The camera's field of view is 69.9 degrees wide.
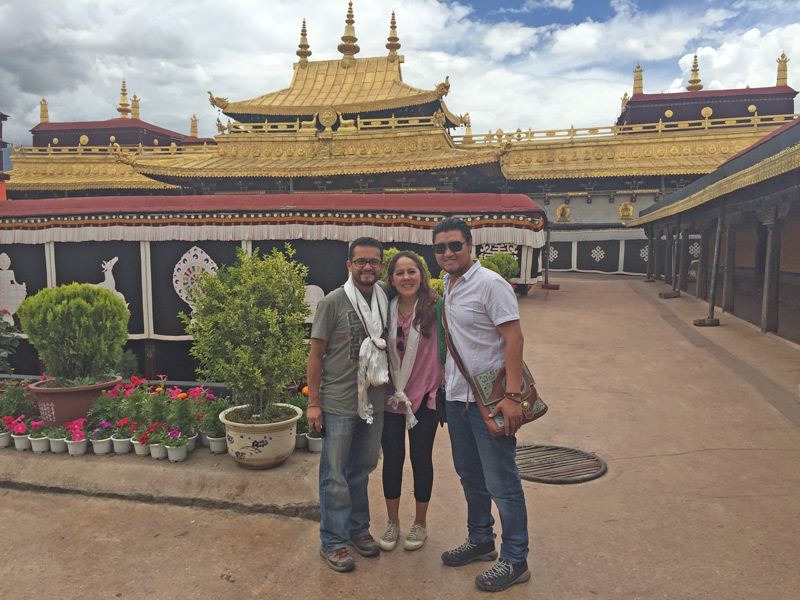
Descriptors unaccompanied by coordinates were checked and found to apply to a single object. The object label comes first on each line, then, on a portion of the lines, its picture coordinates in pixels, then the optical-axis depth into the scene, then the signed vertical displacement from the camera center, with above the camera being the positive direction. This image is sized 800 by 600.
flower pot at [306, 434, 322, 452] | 5.16 -1.77
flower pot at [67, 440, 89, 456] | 5.17 -1.80
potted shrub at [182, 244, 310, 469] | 4.70 -0.83
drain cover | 4.88 -1.94
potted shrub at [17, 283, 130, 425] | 5.68 -0.98
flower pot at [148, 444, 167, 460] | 5.02 -1.78
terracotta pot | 5.64 -1.54
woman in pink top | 3.52 -0.82
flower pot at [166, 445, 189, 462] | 4.93 -1.77
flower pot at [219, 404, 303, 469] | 4.63 -1.59
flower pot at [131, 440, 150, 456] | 5.10 -1.79
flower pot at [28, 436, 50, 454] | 5.29 -1.82
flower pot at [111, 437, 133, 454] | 5.18 -1.78
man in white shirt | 3.12 -0.64
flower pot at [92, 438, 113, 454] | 5.19 -1.80
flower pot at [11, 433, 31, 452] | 5.41 -1.84
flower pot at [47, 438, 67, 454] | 5.27 -1.82
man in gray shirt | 3.49 -0.83
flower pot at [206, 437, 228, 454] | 5.14 -1.77
